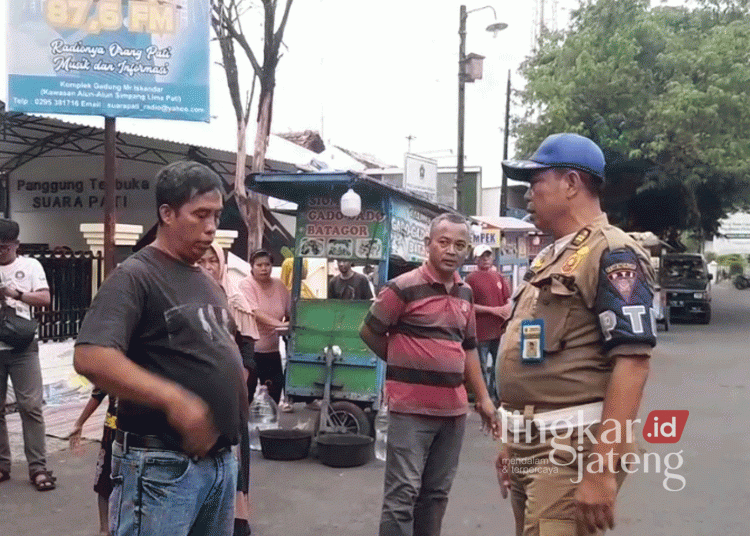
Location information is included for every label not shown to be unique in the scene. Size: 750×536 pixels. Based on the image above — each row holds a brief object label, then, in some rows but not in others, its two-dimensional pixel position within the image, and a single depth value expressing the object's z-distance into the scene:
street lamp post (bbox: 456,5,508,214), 14.99
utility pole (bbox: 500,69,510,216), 21.50
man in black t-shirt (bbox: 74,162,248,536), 2.05
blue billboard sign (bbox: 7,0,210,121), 7.44
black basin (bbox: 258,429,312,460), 6.11
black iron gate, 8.30
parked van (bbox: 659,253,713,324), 19.50
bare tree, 10.42
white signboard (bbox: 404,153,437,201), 10.07
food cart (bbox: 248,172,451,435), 6.46
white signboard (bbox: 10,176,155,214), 17.38
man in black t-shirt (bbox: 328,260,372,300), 7.60
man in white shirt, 5.10
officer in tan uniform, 2.20
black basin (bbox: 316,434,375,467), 5.90
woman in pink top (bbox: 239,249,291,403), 6.55
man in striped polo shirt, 3.61
